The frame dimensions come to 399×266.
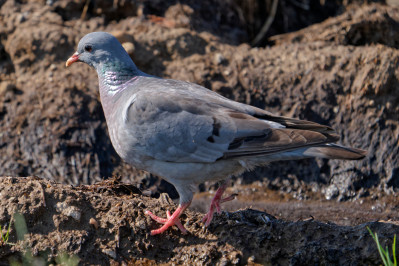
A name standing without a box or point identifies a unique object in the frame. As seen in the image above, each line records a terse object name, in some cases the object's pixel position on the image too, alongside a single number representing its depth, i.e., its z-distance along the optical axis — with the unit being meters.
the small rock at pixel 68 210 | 9.26
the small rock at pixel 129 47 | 15.76
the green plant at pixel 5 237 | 8.87
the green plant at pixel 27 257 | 8.94
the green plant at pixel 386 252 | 7.63
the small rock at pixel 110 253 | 9.11
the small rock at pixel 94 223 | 9.34
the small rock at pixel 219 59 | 16.12
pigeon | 9.21
